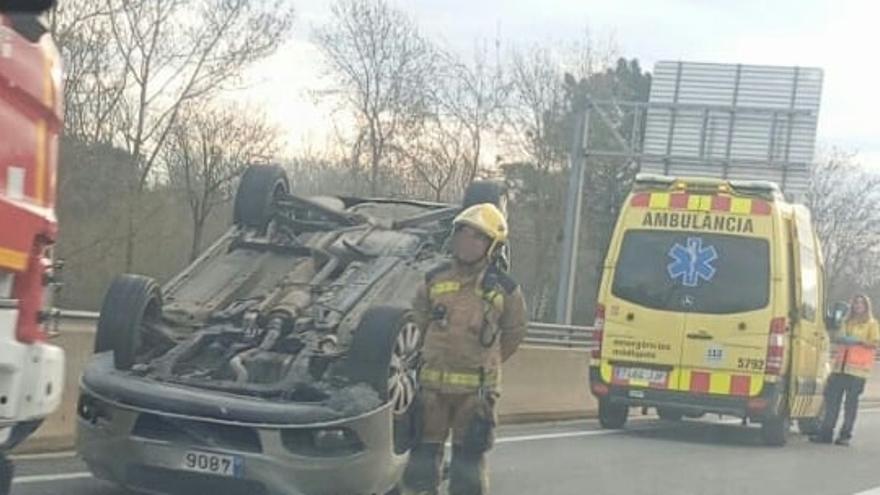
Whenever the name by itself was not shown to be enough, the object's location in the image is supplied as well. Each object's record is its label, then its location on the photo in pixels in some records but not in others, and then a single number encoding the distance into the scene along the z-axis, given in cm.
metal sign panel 2533
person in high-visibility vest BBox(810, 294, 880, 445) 1527
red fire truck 481
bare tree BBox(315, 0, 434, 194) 4000
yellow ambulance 1355
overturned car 671
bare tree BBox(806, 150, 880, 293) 6862
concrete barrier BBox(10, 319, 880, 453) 1455
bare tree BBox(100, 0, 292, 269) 3278
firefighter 655
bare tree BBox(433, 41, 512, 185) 4216
